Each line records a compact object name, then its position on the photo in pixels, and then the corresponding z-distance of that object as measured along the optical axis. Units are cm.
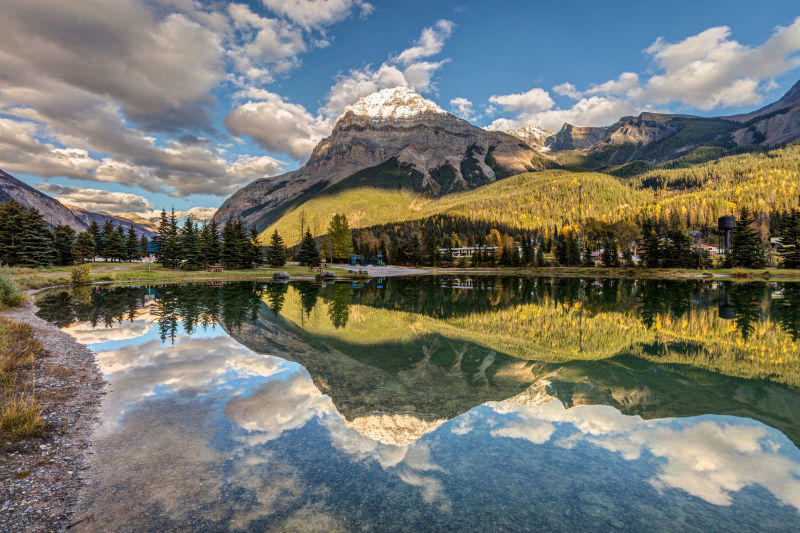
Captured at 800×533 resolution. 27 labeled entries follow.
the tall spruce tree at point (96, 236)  9689
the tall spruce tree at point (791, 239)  8431
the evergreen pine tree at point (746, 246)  8800
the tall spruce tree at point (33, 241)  6550
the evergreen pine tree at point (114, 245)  9606
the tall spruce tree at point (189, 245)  8219
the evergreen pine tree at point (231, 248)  8644
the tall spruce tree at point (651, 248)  9794
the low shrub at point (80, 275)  5488
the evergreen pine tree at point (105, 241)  9640
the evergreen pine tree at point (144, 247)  11035
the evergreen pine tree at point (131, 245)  10166
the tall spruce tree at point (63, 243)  7719
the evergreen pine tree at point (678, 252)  9562
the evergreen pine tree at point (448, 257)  13425
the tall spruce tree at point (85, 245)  8406
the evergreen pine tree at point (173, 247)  8256
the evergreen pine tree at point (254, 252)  8844
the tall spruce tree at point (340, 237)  11712
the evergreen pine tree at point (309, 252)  9969
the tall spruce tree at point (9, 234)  6388
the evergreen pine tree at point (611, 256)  10706
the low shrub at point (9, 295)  3015
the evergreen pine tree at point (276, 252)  9431
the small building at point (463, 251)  18050
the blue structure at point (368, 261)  13775
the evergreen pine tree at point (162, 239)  8356
